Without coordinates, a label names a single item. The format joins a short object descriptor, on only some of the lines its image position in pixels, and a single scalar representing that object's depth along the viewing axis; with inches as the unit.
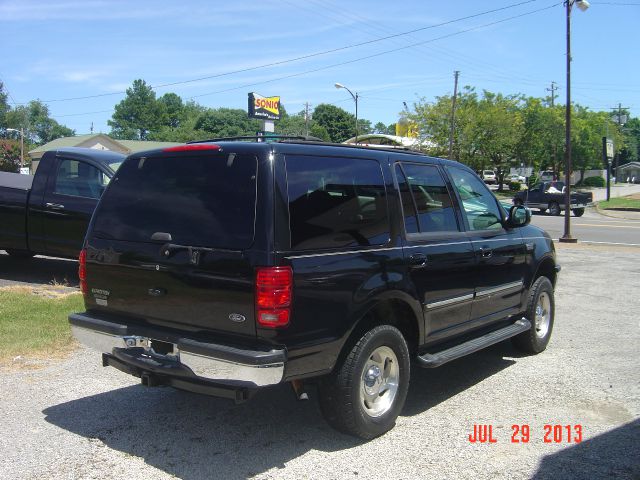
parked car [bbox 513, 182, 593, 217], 1286.3
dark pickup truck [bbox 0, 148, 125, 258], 341.1
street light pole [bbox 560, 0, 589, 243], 736.3
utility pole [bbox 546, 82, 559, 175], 2493.8
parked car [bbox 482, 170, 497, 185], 2885.3
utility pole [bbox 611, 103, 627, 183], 1890.0
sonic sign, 1829.5
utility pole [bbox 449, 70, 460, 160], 1839.3
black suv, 140.2
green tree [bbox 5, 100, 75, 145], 5152.6
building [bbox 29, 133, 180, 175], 2674.7
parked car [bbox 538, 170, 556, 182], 2618.1
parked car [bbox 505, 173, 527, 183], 2699.3
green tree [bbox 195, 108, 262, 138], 4374.3
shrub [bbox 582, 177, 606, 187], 3118.1
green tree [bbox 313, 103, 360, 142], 4633.4
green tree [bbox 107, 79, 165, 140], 5393.7
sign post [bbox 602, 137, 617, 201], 1279.5
